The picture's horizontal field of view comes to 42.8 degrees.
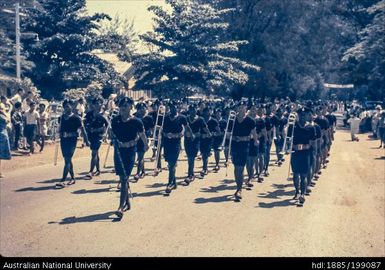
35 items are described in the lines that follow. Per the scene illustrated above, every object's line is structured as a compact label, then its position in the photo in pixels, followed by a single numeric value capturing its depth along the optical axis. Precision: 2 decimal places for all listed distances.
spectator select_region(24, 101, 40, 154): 21.23
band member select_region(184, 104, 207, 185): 15.27
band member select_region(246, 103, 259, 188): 14.81
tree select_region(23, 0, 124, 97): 29.72
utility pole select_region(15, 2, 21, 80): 27.17
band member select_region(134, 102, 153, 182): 15.25
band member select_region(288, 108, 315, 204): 12.59
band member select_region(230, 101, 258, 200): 12.82
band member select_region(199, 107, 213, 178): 17.00
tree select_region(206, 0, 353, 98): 48.50
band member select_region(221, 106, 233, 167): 18.40
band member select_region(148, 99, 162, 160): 17.95
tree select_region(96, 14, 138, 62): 30.84
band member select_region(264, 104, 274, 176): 17.20
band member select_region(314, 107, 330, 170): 16.81
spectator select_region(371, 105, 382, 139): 34.42
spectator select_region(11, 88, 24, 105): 22.95
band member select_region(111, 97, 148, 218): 10.82
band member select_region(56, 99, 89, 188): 13.88
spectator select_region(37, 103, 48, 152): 22.40
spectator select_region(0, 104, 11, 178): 15.46
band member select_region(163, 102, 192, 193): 13.54
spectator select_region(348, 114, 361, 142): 33.25
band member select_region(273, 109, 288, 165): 19.44
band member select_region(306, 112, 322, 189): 12.73
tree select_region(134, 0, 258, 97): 33.69
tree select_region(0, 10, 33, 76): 29.00
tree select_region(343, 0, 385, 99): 43.38
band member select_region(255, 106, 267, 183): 15.80
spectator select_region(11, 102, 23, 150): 21.55
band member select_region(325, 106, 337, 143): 20.15
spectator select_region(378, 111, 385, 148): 27.57
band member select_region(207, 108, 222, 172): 18.16
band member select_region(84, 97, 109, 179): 15.47
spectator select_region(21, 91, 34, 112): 22.77
